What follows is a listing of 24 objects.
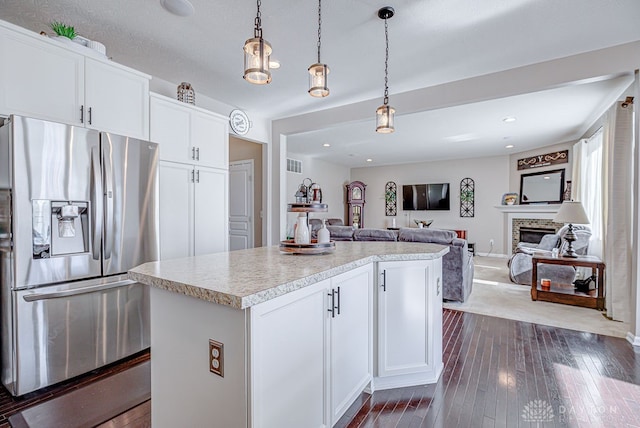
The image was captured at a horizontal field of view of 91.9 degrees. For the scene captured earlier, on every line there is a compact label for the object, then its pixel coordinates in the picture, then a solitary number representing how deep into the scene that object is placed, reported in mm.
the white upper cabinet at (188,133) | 2924
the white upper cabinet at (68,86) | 1954
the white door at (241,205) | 5375
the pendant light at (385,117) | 2439
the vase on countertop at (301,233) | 2002
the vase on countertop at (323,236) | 2078
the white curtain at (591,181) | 4629
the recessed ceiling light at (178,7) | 2212
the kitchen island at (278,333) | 1142
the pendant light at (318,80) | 2002
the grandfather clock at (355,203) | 9430
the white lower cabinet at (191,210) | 3004
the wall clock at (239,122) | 4348
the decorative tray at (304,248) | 1956
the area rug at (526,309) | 3227
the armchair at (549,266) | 4375
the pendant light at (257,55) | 1640
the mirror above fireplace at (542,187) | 6720
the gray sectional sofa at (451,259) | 3881
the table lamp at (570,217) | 4039
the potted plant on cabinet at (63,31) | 2201
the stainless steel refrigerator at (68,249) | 1926
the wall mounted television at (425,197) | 8680
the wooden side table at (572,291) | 3771
